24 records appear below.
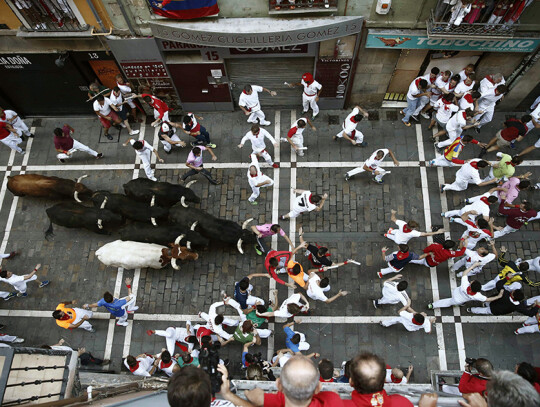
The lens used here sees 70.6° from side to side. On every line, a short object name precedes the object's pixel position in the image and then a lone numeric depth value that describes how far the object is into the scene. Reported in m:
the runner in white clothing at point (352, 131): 12.16
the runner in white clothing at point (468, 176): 11.27
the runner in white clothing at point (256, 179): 11.34
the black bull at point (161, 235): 11.38
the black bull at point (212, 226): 11.33
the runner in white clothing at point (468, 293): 9.57
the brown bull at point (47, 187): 12.65
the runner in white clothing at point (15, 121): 13.48
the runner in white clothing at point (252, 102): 12.68
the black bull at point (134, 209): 11.74
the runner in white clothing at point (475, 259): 10.14
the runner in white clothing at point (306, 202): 10.94
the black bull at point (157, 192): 11.91
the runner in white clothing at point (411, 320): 9.31
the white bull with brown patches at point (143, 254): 11.22
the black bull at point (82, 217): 11.84
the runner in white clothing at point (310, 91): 12.75
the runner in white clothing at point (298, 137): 11.95
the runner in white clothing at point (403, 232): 10.58
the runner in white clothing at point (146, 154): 11.91
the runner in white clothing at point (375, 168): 11.51
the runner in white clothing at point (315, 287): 10.03
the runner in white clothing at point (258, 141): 11.98
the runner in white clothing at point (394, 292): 9.66
